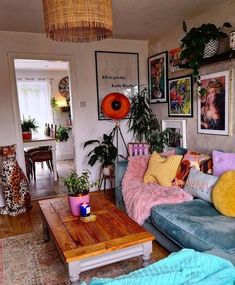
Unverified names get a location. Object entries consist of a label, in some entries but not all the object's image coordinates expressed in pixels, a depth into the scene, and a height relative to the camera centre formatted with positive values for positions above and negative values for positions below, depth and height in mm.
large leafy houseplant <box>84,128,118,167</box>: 3795 -605
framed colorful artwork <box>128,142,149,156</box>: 3689 -560
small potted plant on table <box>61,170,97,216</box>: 2053 -638
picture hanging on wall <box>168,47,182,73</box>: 3516 +699
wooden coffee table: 1584 -849
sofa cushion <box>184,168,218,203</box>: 2293 -714
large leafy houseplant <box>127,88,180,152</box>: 4000 -146
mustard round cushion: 1999 -703
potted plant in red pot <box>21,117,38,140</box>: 4807 -268
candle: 2006 -764
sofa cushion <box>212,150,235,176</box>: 2350 -524
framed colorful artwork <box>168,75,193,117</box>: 3355 +162
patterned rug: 1969 -1264
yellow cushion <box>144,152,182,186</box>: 2746 -662
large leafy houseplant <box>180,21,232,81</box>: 2693 +734
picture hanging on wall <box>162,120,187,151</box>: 3535 -312
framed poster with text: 3992 +603
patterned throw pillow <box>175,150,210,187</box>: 2678 -598
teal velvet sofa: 1664 -866
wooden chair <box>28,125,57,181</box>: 4926 -776
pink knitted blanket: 2369 -832
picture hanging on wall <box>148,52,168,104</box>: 3863 +518
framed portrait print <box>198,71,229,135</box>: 2830 +35
